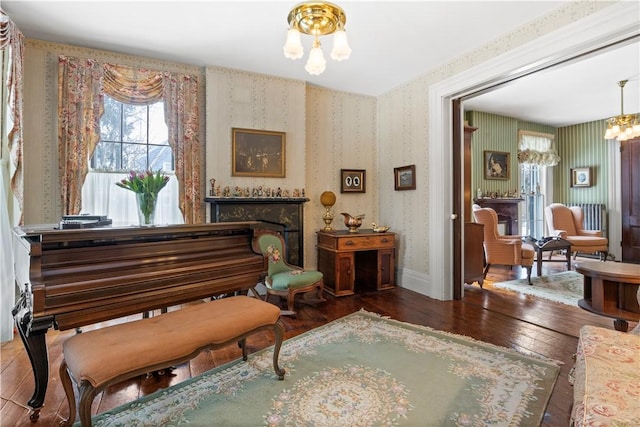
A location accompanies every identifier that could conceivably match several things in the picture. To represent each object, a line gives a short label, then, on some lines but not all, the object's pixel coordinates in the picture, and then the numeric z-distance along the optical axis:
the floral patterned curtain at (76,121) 3.30
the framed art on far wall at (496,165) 6.52
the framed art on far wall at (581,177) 7.20
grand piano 1.67
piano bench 1.43
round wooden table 2.57
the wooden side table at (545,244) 4.98
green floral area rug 1.75
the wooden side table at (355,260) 4.16
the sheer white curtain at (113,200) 3.47
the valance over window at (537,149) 7.00
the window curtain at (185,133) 3.81
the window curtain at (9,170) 2.72
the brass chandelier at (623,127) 5.12
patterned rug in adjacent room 3.98
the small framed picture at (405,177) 4.40
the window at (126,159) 3.51
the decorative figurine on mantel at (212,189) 3.95
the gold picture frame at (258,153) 4.11
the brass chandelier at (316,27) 2.25
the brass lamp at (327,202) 4.58
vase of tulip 2.16
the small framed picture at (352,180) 4.94
